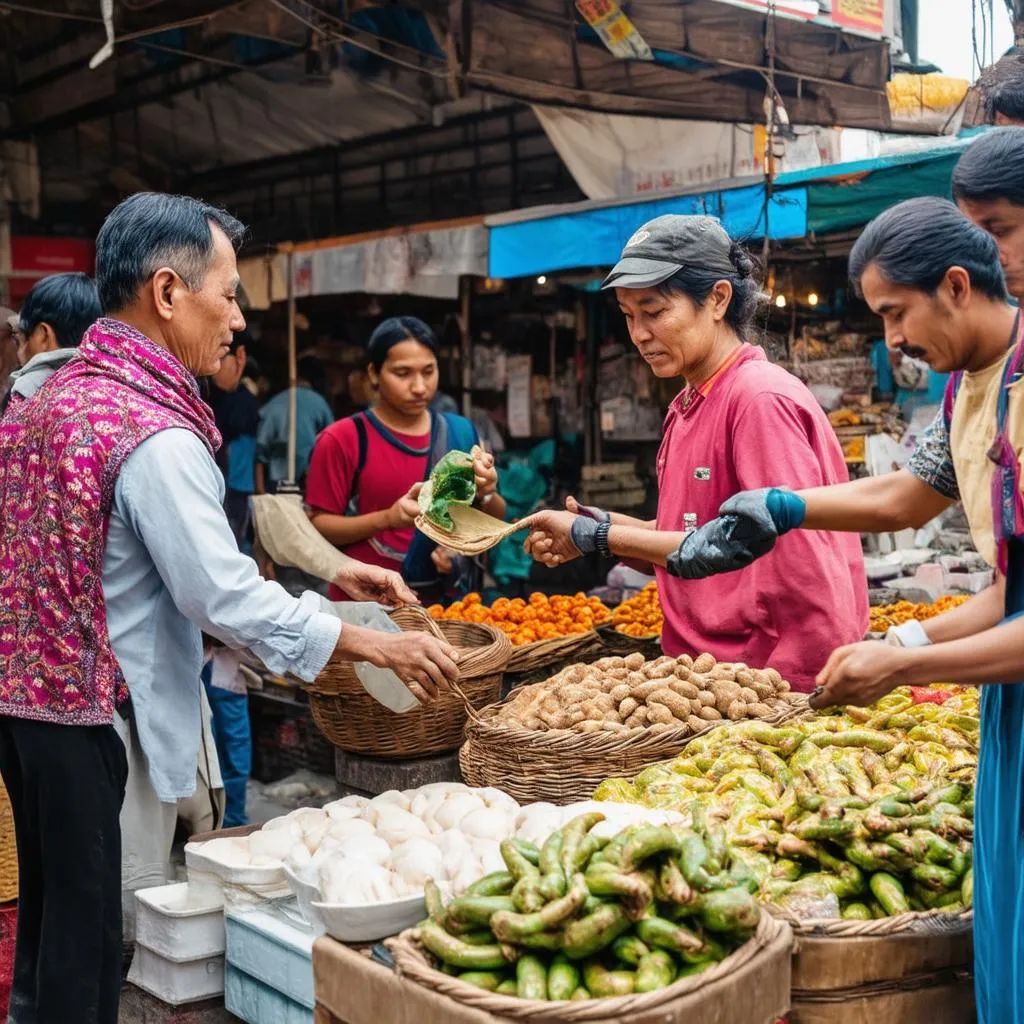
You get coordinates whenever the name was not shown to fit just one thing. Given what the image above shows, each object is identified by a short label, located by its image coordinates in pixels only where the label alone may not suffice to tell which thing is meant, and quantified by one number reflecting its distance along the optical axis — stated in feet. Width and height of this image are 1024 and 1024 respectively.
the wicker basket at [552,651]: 15.67
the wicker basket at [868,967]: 7.35
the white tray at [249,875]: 9.20
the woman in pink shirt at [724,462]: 11.71
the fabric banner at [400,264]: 27.63
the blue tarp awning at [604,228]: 20.58
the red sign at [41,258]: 35.24
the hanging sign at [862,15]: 24.03
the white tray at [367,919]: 7.60
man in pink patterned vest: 8.48
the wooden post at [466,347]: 32.55
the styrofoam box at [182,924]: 9.23
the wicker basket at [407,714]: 14.03
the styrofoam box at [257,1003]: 8.67
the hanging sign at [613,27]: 20.65
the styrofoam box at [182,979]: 9.32
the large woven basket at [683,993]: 6.30
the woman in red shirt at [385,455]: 17.87
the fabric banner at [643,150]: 27.17
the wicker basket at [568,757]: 10.75
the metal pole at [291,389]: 27.86
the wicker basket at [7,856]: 14.55
